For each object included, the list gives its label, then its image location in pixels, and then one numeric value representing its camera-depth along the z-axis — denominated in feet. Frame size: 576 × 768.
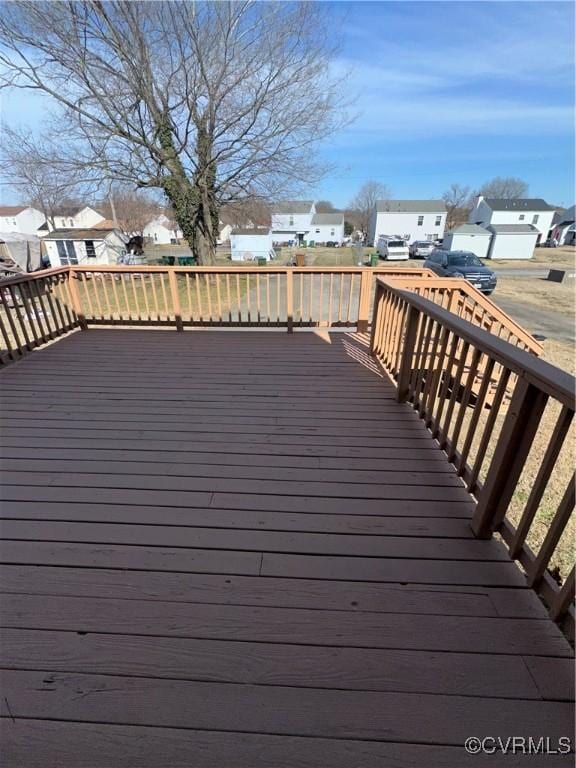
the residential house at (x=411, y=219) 122.31
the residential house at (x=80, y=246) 75.20
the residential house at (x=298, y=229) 126.38
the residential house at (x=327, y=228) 139.54
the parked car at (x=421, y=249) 82.07
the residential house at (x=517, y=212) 114.83
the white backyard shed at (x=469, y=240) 89.45
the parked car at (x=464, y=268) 44.21
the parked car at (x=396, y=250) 76.43
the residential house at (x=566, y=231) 127.74
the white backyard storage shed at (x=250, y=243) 85.87
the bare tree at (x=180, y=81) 27.40
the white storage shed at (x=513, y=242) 88.53
